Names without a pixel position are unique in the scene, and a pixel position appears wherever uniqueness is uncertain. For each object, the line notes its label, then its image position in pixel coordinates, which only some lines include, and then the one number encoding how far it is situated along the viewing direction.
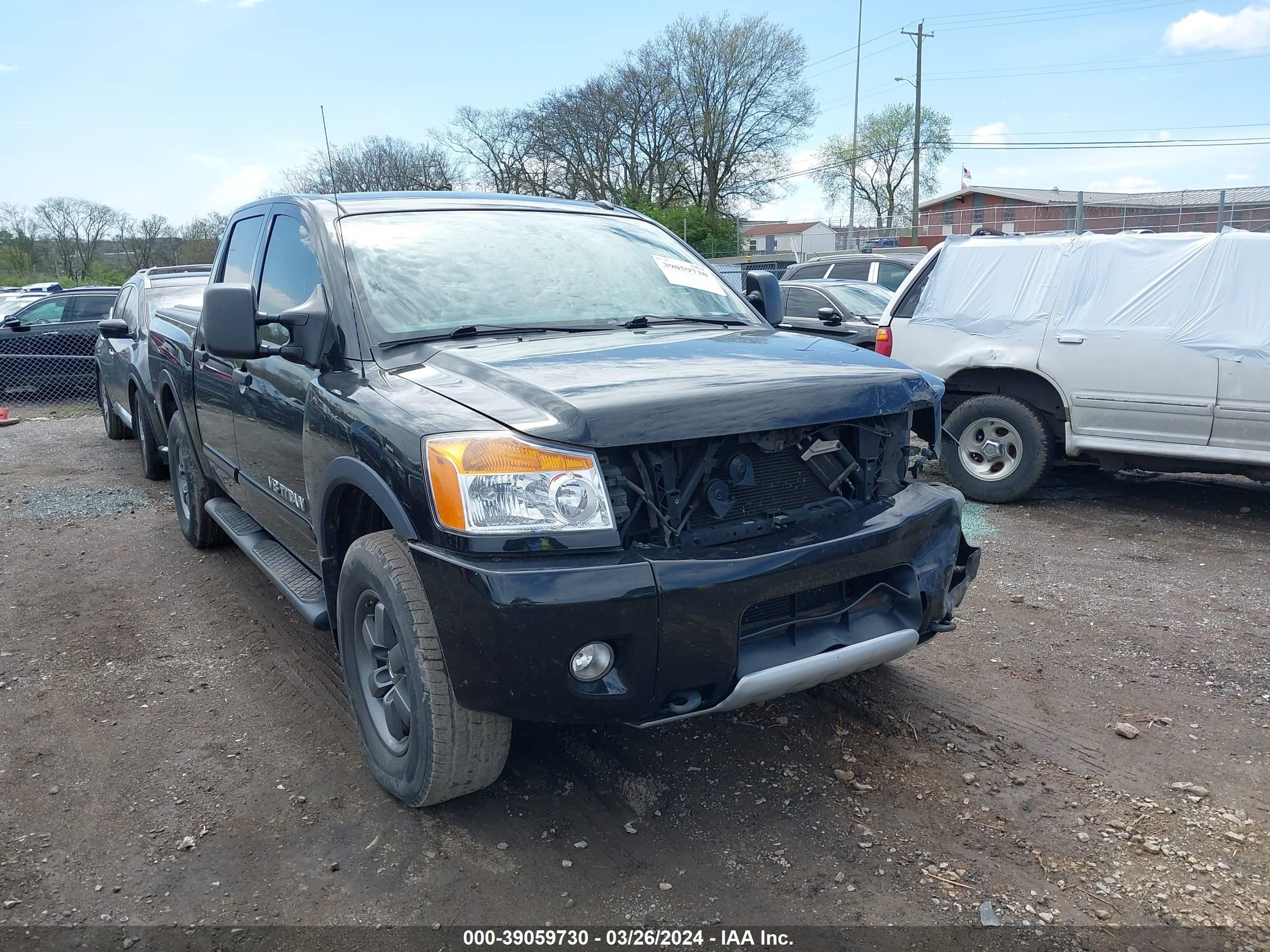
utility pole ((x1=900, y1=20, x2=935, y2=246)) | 44.19
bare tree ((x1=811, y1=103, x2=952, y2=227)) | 63.75
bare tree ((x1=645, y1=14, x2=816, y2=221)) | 53.44
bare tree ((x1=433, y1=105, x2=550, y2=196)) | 55.19
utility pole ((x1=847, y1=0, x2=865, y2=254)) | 42.56
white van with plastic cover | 6.08
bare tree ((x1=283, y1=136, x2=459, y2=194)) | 56.78
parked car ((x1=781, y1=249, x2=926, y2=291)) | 16.33
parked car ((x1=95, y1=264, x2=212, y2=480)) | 7.28
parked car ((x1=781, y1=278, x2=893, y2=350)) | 10.20
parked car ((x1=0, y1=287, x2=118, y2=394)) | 14.17
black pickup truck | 2.53
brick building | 18.83
